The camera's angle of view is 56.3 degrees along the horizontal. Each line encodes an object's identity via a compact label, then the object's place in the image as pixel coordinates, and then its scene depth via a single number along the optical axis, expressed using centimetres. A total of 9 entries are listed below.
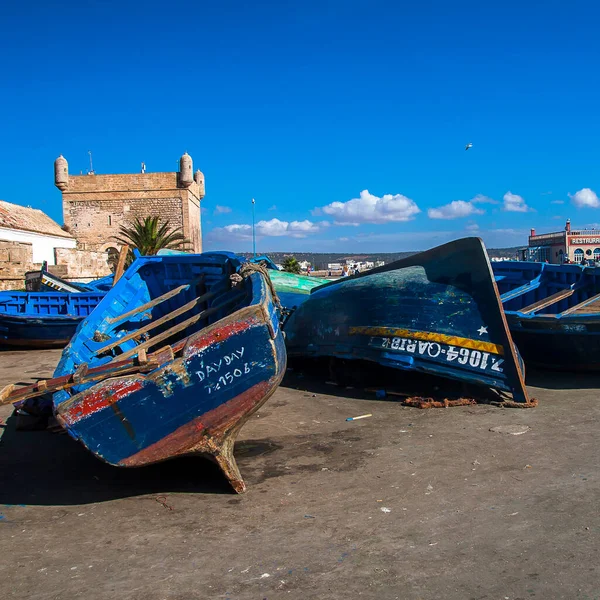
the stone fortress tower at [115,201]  4025
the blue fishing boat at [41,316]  1360
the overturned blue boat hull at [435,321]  690
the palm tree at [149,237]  3319
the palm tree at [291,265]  5578
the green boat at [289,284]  1044
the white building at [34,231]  3177
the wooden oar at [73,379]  425
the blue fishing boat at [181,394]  418
